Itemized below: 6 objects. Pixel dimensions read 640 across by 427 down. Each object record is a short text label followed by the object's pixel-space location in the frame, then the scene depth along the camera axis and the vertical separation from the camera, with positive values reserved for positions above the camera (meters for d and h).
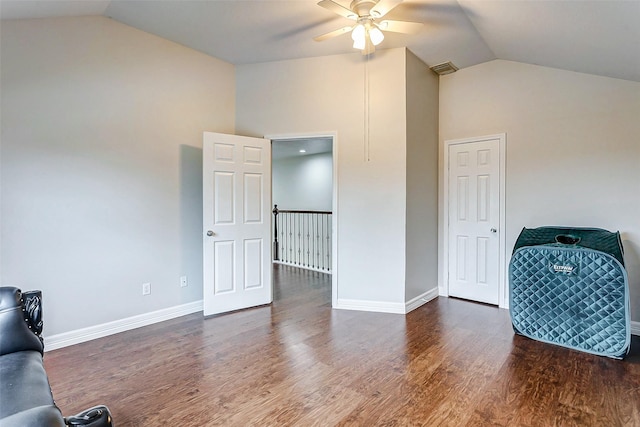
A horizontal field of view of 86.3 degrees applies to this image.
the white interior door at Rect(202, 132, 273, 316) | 3.60 -0.19
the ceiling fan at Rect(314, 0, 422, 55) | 2.52 +1.43
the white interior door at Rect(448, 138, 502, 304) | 3.94 -0.18
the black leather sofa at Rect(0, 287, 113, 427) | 0.84 -0.69
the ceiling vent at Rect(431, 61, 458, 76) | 3.97 +1.62
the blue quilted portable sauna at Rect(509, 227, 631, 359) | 2.54 -0.68
